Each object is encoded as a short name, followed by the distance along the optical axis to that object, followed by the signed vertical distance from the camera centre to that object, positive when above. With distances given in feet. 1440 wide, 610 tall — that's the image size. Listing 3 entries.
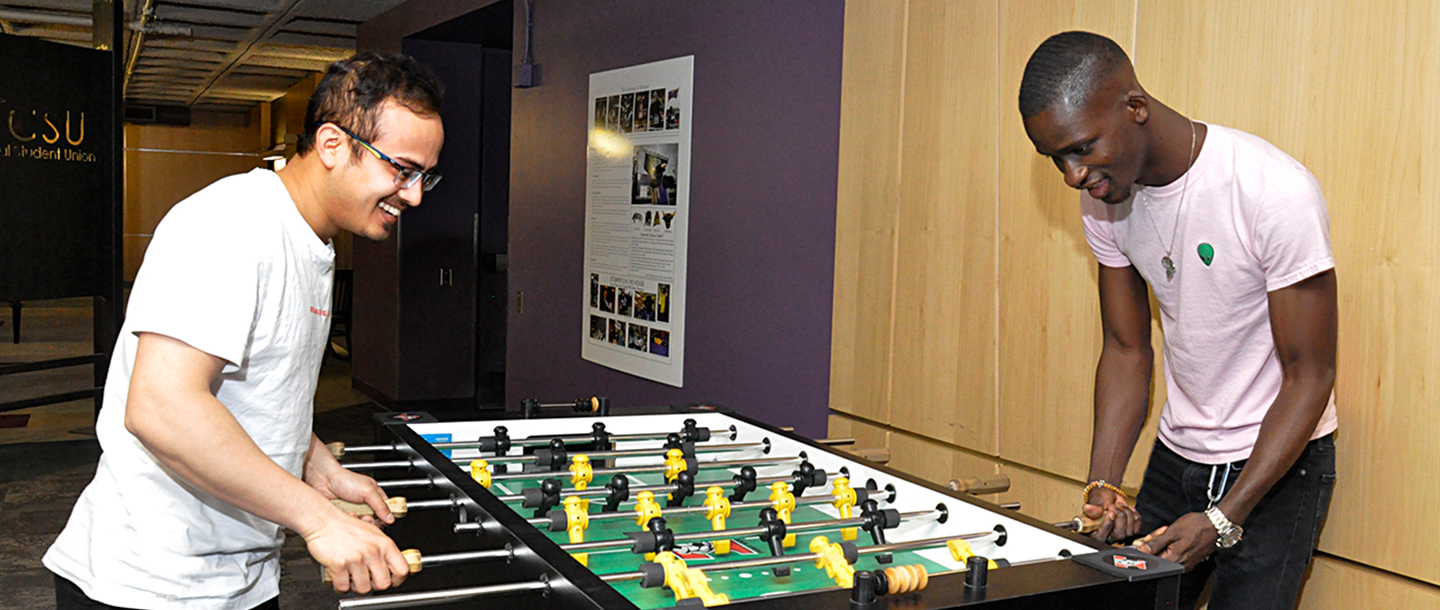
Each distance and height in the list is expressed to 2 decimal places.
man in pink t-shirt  5.90 -0.29
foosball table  4.55 -1.60
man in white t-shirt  4.35 -0.70
